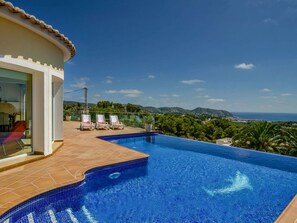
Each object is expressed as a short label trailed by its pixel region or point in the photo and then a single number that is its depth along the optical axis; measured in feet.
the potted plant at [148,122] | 47.98
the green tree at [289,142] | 34.75
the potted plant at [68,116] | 71.20
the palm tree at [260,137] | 38.17
